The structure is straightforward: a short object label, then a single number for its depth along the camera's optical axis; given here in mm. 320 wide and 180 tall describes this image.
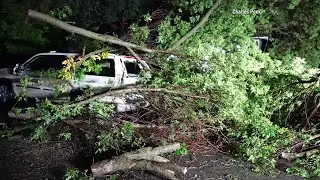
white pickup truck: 5085
